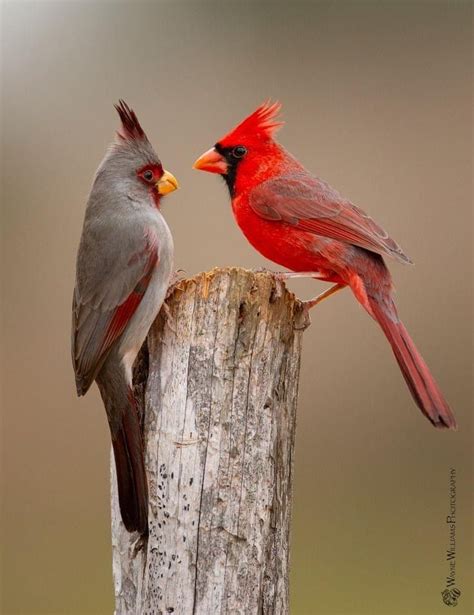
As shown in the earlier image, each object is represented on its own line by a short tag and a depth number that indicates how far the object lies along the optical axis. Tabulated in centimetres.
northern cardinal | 757
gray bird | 628
